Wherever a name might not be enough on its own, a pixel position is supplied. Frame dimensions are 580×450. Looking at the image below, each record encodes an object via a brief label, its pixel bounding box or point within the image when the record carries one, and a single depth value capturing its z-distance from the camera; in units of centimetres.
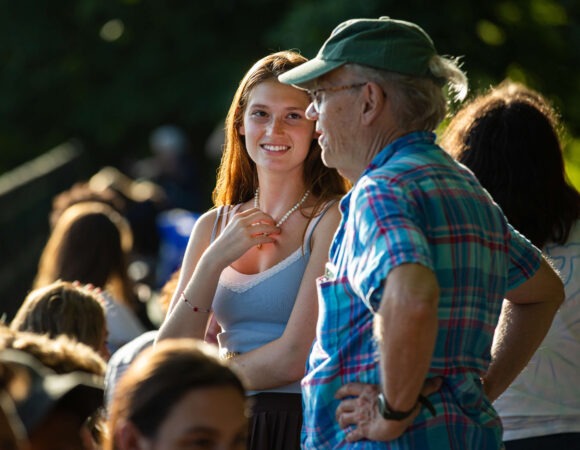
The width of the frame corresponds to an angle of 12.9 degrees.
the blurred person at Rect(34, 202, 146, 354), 1326
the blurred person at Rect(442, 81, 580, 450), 856
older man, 622
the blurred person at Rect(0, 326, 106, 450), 493
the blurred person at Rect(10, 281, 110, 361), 991
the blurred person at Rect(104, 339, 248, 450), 567
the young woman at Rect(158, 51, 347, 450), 801
